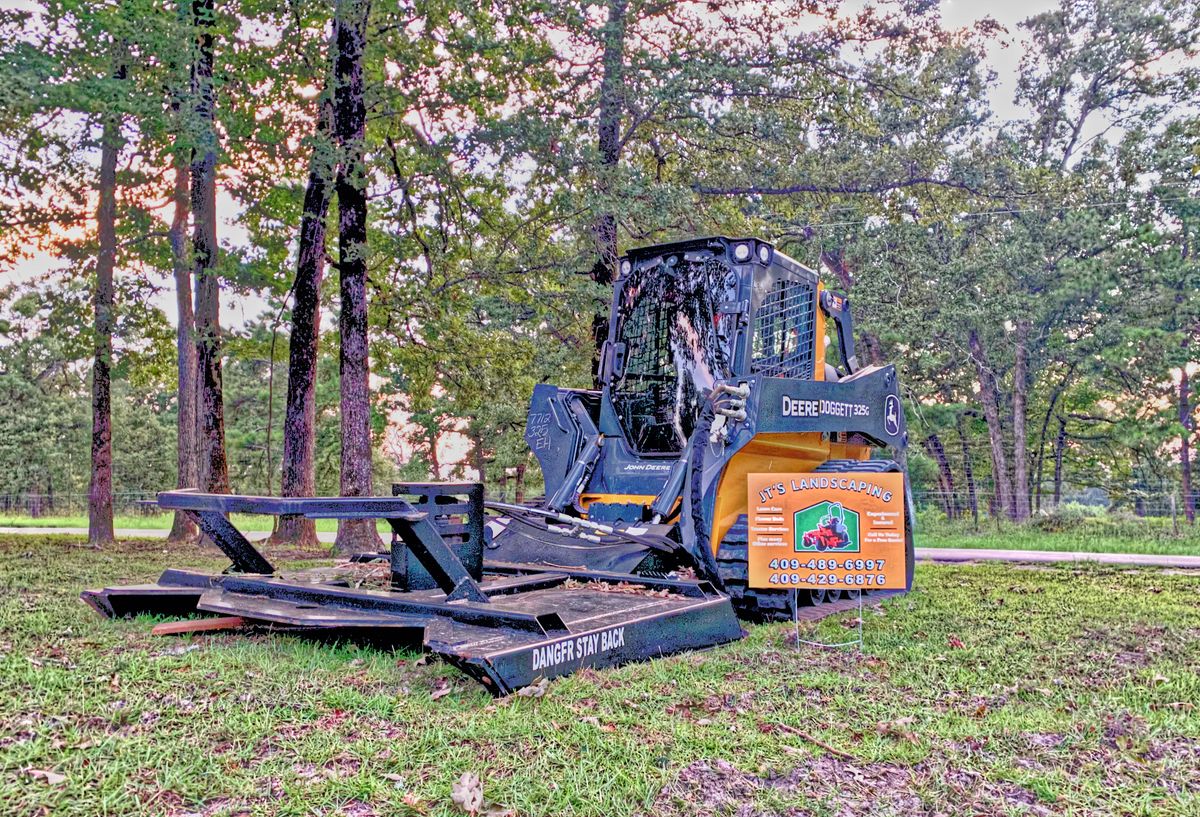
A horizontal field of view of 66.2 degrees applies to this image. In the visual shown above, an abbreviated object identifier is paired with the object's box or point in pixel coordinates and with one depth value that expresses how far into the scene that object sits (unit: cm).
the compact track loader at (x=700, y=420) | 645
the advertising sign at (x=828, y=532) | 568
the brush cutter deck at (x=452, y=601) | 440
